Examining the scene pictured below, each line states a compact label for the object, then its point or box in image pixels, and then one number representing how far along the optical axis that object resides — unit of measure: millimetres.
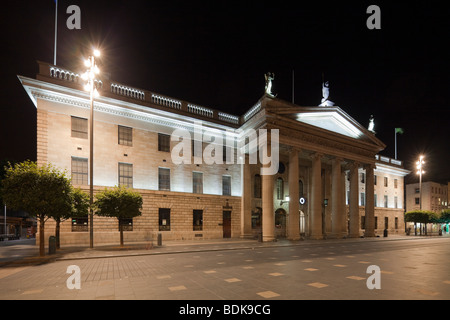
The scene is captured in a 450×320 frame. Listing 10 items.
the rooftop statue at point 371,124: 38875
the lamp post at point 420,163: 40419
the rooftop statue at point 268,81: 27408
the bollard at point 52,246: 15688
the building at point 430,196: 74375
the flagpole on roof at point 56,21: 22516
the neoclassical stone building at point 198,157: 21922
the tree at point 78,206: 17984
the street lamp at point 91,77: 17703
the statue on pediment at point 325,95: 32594
